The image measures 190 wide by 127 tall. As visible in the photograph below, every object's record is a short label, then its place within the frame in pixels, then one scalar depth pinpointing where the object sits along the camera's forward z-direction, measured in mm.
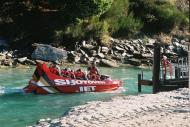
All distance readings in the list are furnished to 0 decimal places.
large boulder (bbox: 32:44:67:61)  44509
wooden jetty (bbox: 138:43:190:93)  26266
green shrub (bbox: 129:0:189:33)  57969
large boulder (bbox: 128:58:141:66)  46794
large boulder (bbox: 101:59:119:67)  44656
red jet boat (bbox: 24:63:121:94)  28672
